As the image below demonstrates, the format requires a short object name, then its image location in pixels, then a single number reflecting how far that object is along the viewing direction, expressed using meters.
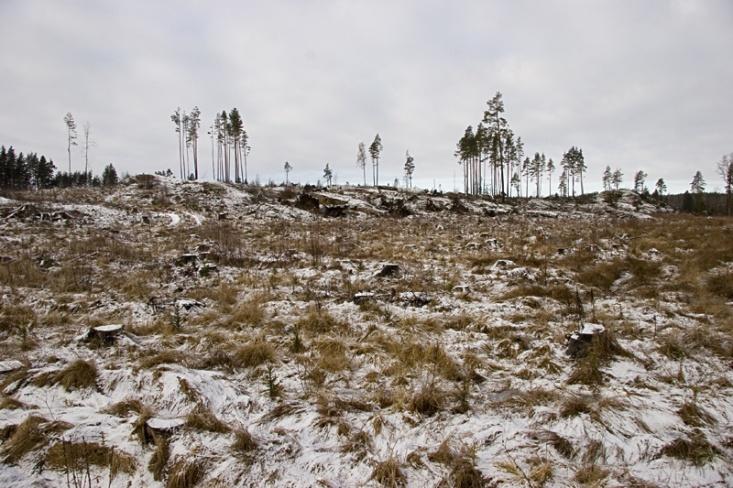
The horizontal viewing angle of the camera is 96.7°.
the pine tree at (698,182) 72.69
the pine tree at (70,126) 54.03
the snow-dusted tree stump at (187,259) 11.84
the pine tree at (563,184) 78.44
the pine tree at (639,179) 88.50
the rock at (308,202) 32.53
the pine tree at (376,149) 67.12
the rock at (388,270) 10.37
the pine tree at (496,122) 41.09
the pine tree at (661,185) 88.69
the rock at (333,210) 30.62
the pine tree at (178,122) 59.12
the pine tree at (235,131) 55.62
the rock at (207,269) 10.71
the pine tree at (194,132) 59.44
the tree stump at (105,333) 5.82
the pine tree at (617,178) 84.81
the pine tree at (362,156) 73.94
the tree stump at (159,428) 3.51
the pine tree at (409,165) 74.25
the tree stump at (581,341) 5.20
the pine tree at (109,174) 74.25
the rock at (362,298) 7.97
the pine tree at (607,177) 86.25
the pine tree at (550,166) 80.00
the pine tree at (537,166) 75.69
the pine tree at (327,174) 80.74
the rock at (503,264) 10.38
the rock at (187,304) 7.75
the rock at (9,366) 4.75
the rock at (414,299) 8.02
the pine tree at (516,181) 80.62
